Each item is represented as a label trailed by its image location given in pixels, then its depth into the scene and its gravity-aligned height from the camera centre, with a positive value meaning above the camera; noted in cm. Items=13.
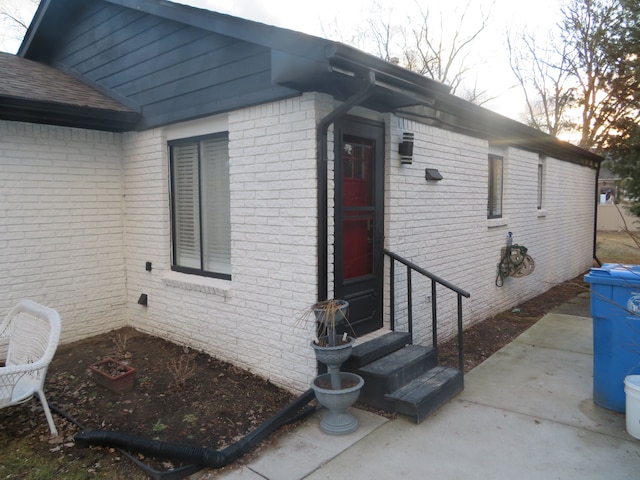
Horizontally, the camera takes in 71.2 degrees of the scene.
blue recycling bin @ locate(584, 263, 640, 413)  346 -104
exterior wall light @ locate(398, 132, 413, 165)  461 +54
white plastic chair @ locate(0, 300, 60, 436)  313 -116
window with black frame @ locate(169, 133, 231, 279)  477 -6
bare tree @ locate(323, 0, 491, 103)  2017 +755
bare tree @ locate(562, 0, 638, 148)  1221 +463
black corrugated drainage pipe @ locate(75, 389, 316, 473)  288 -164
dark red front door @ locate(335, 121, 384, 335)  403 -21
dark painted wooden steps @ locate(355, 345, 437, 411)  361 -144
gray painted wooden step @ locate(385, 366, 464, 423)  346 -156
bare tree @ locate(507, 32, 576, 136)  2020 +523
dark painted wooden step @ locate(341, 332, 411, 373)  379 -132
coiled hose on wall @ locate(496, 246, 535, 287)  692 -98
